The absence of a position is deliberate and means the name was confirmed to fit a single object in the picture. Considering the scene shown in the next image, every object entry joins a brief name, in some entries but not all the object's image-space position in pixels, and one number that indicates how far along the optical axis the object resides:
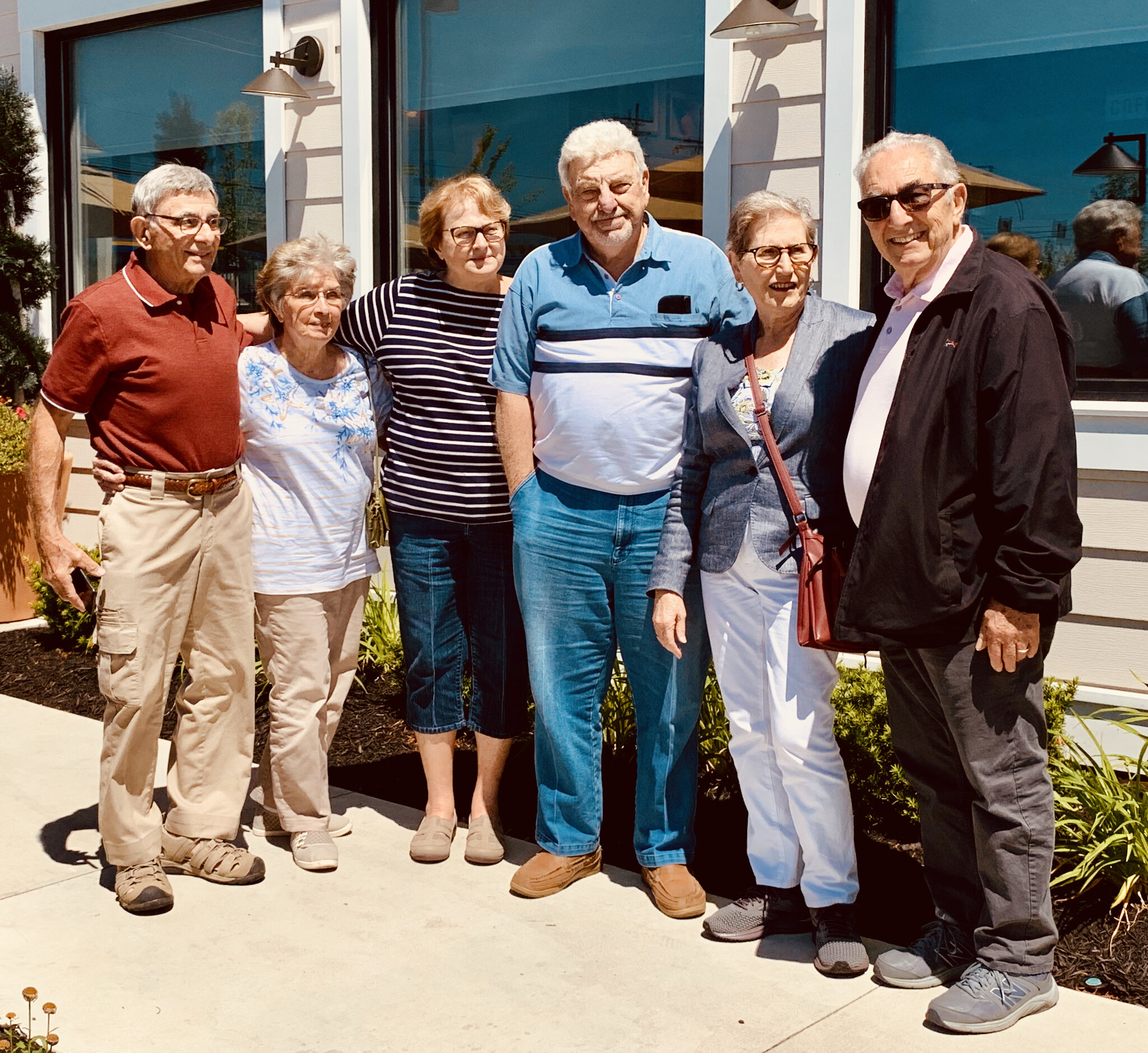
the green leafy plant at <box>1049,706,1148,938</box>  3.42
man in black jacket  2.74
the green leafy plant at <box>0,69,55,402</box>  7.67
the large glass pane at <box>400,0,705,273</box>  5.47
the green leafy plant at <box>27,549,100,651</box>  6.61
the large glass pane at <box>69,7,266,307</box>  7.13
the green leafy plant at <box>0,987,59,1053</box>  2.78
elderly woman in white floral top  3.85
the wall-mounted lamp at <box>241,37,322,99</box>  6.35
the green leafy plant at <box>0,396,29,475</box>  7.18
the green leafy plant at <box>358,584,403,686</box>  5.86
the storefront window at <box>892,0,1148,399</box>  4.47
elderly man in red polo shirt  3.57
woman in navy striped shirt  3.86
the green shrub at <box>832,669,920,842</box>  4.09
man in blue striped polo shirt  3.48
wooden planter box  7.43
